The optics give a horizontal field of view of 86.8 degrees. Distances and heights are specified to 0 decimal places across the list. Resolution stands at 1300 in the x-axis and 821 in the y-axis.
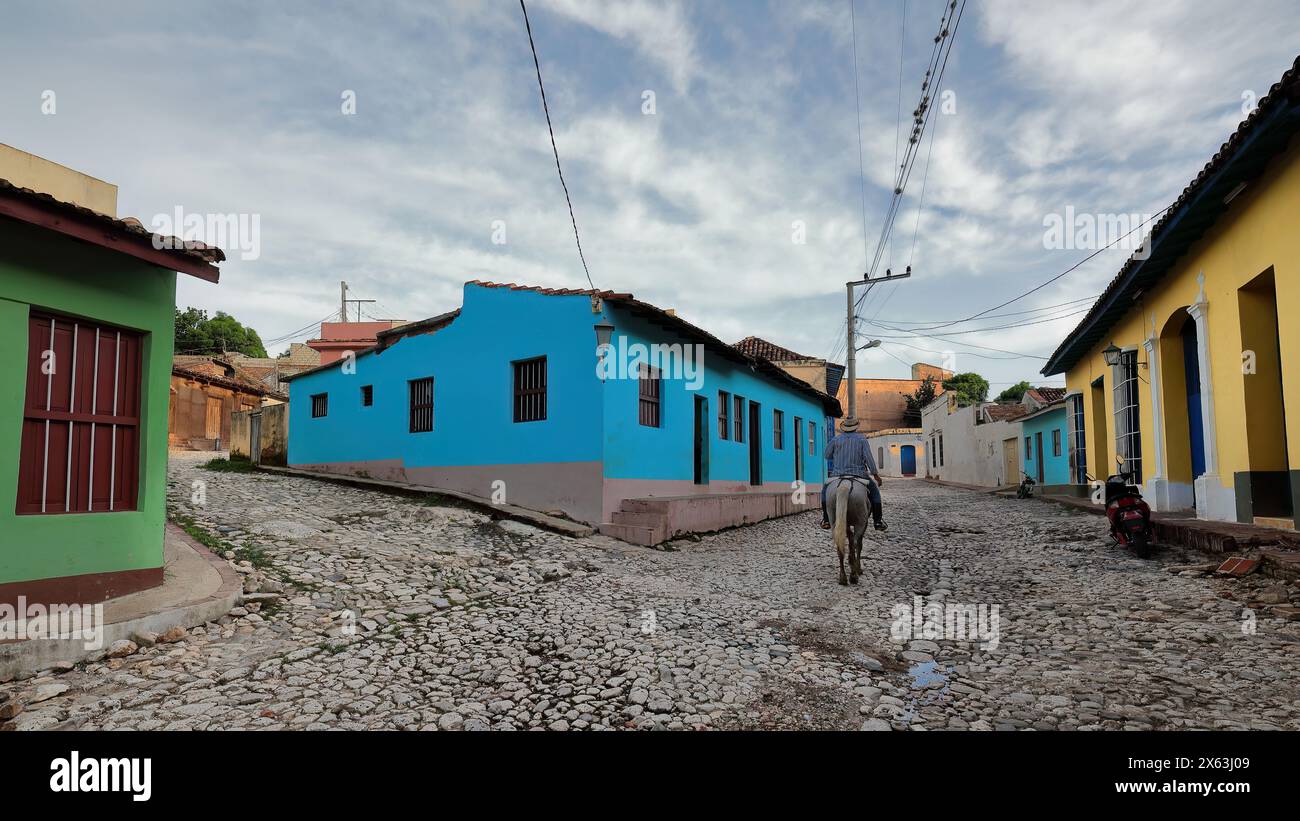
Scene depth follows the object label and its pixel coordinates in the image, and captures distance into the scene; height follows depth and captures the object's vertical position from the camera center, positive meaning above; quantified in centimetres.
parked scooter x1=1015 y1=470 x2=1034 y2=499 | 1916 -92
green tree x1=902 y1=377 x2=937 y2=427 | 4766 +409
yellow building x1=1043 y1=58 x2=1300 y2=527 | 636 +151
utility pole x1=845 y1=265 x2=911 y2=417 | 2119 +331
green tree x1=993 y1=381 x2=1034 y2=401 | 4472 +413
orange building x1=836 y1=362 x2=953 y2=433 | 4934 +376
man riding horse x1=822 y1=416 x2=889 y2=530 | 742 +0
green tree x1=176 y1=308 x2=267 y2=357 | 3872 +767
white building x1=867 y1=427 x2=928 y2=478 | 4575 +42
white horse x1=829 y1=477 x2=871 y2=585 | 707 -60
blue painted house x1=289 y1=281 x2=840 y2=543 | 1078 +92
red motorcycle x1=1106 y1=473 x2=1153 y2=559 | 763 -69
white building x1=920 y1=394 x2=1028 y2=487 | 2620 +57
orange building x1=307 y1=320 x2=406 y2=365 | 2970 +536
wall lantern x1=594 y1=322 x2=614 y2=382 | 1044 +186
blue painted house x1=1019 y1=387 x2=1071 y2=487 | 2011 +45
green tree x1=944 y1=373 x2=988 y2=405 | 4612 +478
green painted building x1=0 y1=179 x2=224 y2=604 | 468 +52
